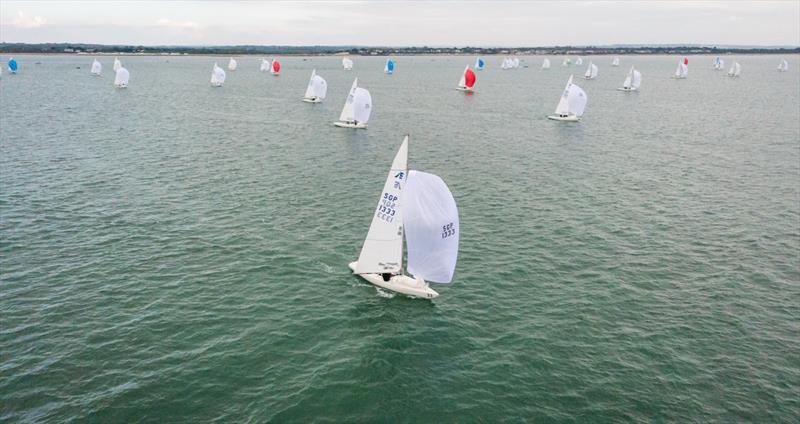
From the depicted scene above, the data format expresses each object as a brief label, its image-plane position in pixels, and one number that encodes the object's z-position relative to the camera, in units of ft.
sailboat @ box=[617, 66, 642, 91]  574.97
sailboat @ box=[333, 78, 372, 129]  318.04
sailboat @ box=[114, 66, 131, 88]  545.03
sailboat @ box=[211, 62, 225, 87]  574.97
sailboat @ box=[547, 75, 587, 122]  351.05
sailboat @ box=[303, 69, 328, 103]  436.35
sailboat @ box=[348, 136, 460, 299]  110.52
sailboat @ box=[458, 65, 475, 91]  547.37
